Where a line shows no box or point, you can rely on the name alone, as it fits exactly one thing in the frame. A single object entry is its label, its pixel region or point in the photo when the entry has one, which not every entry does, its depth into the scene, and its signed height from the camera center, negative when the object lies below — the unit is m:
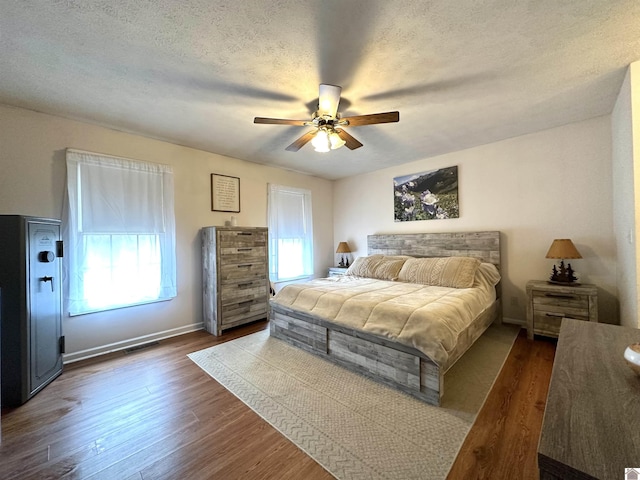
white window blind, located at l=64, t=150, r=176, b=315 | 2.65 +0.11
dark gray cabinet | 1.93 -0.52
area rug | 1.41 -1.23
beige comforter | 1.86 -0.64
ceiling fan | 2.02 +1.01
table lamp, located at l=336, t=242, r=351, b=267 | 4.97 -0.20
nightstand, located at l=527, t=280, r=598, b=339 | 2.58 -0.76
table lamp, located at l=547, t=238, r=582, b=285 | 2.73 -0.24
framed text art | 3.75 +0.72
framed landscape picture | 3.84 +0.66
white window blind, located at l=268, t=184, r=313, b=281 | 4.40 +0.11
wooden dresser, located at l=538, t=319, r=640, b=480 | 0.53 -0.48
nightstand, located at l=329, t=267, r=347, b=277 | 4.81 -0.63
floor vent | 2.87 -1.23
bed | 1.89 -0.68
